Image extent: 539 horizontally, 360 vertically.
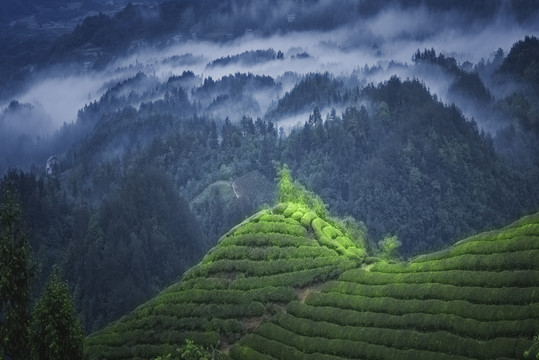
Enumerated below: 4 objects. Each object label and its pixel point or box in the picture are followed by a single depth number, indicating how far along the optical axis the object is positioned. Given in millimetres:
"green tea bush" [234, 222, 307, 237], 76812
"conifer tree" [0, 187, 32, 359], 47212
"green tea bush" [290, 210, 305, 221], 79562
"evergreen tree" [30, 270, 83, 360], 46000
